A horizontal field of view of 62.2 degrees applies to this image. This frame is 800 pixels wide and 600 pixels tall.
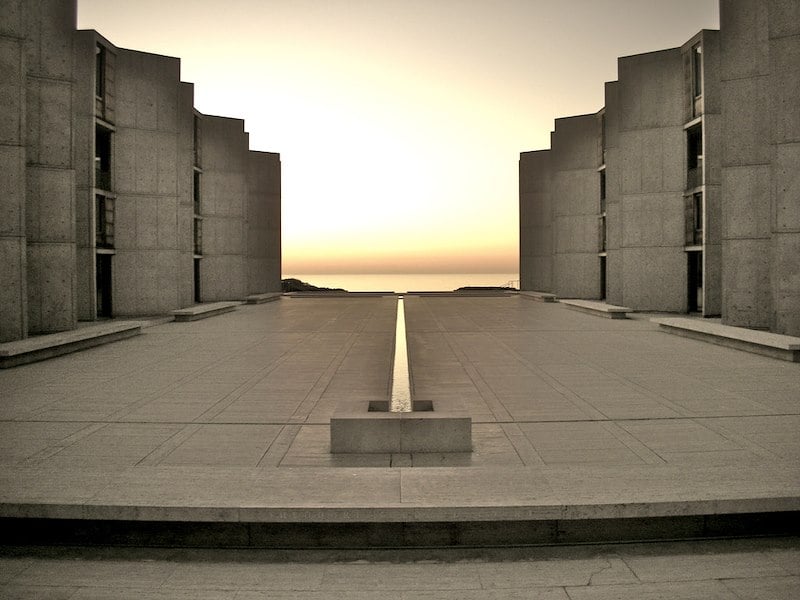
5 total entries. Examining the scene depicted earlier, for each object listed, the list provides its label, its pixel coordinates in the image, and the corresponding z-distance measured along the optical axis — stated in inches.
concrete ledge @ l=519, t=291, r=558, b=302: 1439.5
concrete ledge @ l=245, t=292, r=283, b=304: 1454.2
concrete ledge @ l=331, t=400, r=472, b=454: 275.9
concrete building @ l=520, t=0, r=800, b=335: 637.9
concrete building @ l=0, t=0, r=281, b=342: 609.9
